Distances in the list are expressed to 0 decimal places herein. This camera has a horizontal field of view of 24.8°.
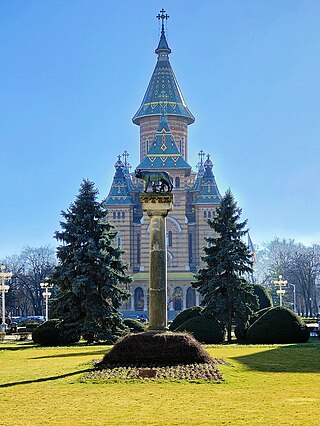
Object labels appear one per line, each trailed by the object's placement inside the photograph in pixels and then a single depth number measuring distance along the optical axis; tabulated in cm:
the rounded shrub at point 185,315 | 3752
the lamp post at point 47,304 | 5281
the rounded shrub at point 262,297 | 4697
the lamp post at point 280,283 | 5486
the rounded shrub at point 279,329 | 3192
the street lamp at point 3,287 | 4881
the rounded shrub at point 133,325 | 3778
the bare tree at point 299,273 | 7898
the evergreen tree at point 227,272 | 3731
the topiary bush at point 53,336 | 3526
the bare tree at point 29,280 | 7938
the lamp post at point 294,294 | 8125
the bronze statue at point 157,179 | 2236
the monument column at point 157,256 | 2155
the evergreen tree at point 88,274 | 3512
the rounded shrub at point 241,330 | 3662
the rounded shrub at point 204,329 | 3312
